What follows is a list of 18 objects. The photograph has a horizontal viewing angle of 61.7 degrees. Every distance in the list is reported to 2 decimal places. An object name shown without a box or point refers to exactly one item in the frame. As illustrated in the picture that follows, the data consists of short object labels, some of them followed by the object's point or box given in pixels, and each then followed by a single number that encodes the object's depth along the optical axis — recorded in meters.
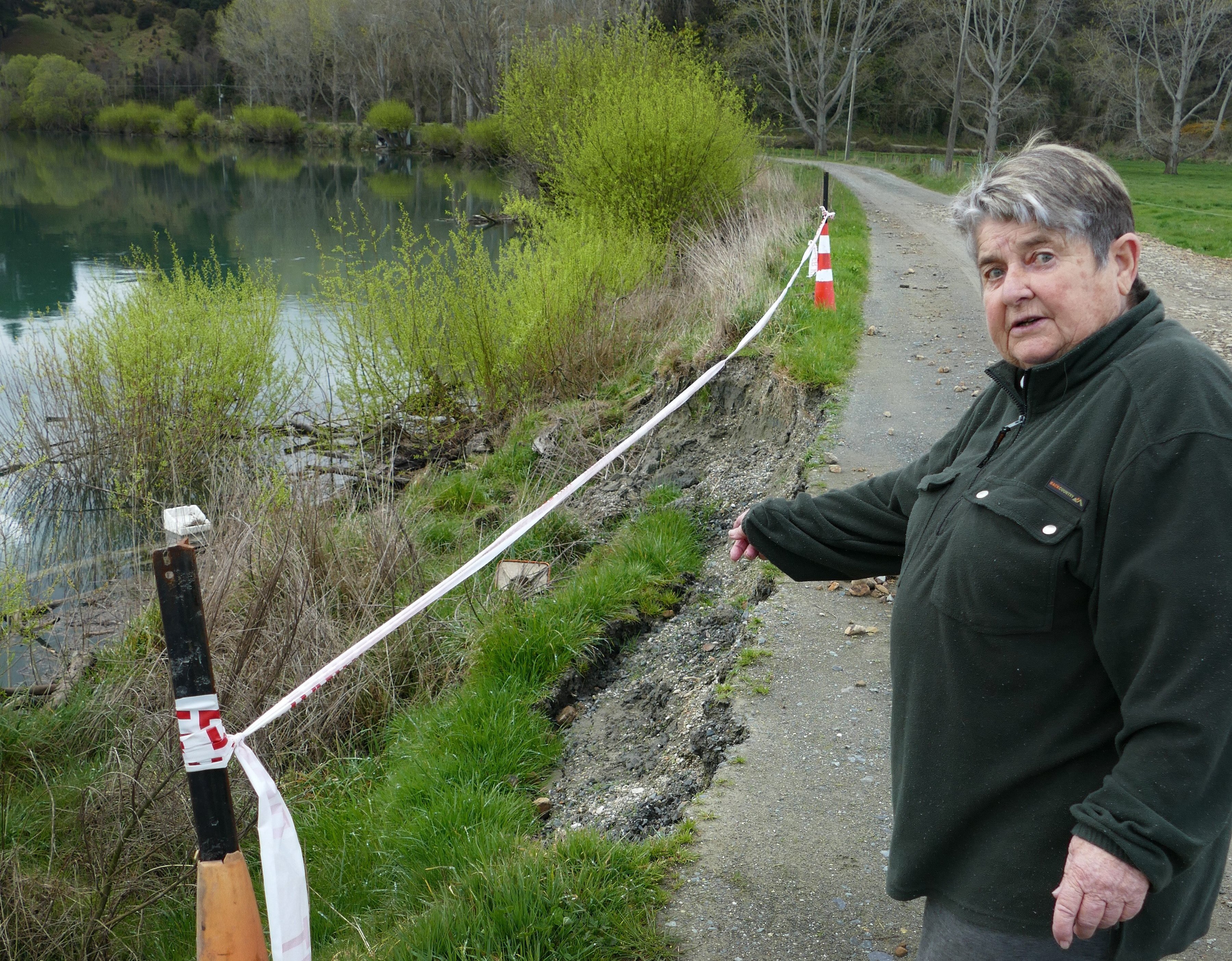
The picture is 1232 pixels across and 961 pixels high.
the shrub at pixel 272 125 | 78.12
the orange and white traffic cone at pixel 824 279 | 10.94
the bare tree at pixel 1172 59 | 45.25
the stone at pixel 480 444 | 12.27
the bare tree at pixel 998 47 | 43.97
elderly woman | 1.62
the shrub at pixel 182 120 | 83.25
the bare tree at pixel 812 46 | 57.41
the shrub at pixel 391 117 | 74.88
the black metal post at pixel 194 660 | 2.45
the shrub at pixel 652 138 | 17.31
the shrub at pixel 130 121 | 83.19
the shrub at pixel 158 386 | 12.19
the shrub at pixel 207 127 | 81.88
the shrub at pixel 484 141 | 49.19
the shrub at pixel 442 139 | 63.50
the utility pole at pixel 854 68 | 51.20
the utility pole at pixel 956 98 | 41.03
